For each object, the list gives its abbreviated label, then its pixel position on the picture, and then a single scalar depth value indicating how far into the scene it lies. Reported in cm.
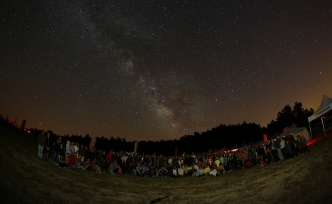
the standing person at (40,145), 1424
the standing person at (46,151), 1433
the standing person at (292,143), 1658
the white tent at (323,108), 1802
